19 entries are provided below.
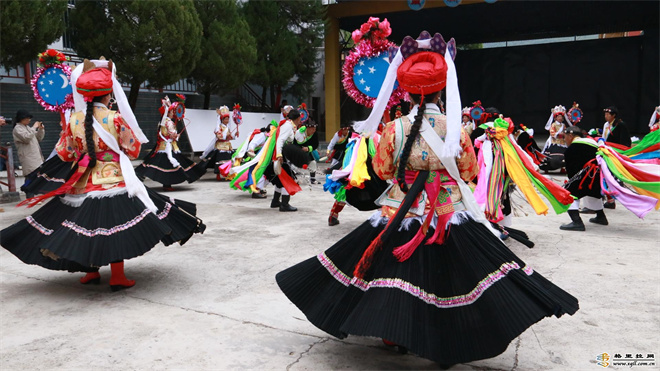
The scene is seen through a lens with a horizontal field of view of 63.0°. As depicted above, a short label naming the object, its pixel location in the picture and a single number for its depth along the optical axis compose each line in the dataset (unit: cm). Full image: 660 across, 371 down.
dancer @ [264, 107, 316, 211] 834
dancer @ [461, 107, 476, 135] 1260
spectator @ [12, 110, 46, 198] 941
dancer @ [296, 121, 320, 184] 885
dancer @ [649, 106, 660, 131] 1258
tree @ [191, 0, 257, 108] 1620
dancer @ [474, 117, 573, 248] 588
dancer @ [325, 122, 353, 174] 959
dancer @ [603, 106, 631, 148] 980
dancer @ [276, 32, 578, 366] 279
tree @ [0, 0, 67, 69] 1059
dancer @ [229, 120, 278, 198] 851
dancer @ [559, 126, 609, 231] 709
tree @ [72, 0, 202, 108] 1341
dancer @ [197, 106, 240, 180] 1273
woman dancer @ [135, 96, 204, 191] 1085
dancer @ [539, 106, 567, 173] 1290
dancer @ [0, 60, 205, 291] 423
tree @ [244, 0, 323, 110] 1906
